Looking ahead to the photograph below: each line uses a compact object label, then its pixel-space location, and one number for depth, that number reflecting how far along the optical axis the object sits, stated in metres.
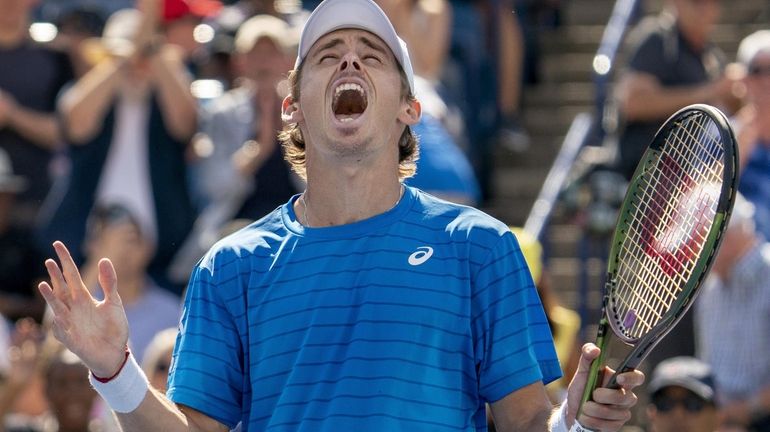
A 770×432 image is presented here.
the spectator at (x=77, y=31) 18.86
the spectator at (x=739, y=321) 15.43
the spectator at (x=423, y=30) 17.98
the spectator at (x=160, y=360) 14.26
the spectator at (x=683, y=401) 13.73
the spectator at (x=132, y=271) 15.91
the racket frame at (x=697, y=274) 7.14
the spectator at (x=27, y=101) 18.25
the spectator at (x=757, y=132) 16.67
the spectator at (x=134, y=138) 17.27
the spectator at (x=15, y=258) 17.84
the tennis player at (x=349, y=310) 7.65
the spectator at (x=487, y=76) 22.16
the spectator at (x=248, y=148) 16.83
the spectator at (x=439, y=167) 14.22
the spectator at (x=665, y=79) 17.92
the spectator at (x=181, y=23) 19.91
